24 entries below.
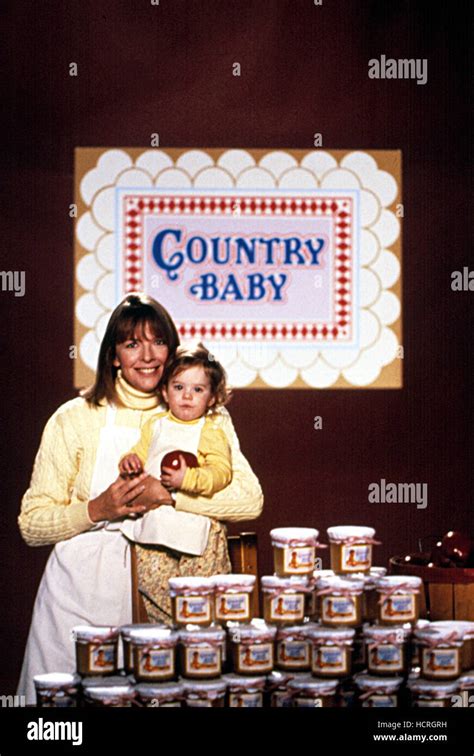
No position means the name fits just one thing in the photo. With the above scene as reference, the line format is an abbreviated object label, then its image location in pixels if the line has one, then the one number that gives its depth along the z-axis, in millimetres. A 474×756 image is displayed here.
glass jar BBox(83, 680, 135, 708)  4125
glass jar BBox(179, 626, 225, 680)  4156
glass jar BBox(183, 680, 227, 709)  4137
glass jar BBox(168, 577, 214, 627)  4227
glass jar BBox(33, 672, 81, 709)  4180
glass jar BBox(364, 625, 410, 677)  4227
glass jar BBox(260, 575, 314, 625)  4324
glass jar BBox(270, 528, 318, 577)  4387
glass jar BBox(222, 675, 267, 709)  4207
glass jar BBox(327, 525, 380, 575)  4437
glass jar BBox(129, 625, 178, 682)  4137
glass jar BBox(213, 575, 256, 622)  4270
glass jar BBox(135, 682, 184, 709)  4113
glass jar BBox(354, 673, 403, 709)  4223
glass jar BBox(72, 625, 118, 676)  4227
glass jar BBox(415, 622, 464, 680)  4191
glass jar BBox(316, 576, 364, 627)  4285
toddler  4633
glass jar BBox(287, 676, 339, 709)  4230
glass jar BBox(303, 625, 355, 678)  4227
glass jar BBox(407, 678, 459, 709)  4215
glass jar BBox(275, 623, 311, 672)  4301
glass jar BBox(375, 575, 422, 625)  4266
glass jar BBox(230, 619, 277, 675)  4207
